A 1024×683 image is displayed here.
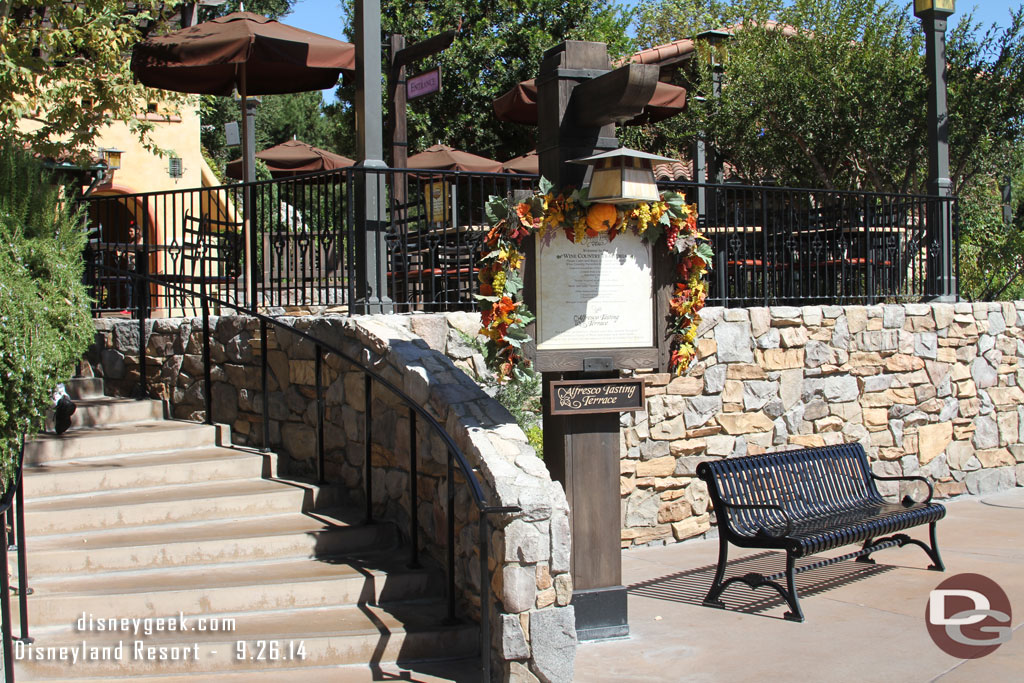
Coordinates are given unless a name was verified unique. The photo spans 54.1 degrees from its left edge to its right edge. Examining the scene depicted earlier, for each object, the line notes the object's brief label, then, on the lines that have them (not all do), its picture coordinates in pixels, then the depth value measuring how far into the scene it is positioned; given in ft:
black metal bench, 18.52
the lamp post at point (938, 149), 31.40
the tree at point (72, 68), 27.50
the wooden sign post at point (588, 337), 16.76
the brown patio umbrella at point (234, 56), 28.35
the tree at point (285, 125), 95.45
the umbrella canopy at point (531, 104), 36.47
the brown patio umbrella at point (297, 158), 45.47
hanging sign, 27.89
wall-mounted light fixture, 40.88
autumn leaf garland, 16.25
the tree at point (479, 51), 55.93
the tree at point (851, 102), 36.78
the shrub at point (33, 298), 13.42
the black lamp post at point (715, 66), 48.75
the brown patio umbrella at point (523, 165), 40.88
